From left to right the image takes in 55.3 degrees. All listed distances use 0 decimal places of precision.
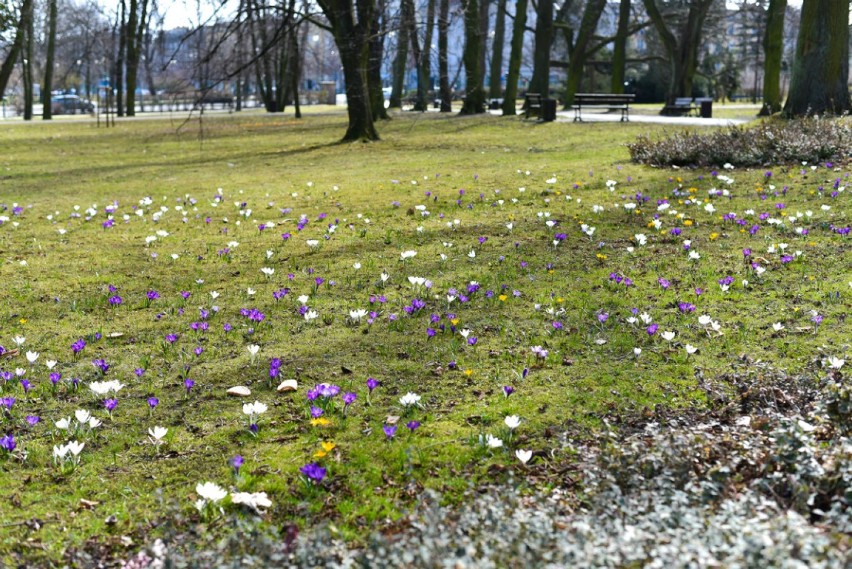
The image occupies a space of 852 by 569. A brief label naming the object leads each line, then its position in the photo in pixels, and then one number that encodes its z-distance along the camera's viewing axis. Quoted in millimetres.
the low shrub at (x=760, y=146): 11711
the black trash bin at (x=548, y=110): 26781
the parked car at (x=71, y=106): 57375
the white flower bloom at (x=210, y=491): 3037
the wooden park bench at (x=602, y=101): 25969
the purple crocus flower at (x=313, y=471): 3182
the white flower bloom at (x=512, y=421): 3463
